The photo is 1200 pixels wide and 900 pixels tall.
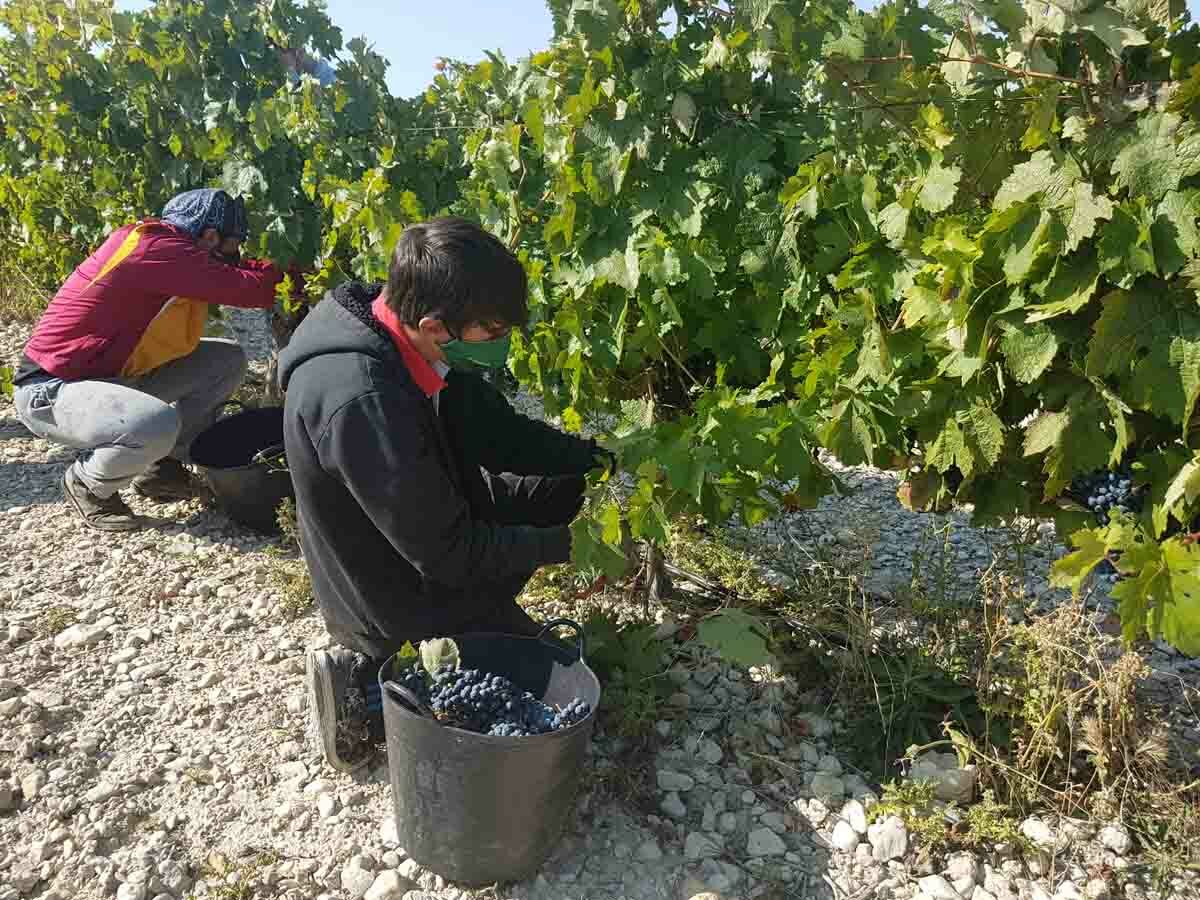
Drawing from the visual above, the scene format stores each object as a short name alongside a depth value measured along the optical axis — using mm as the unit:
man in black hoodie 2064
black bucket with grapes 1925
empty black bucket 3635
